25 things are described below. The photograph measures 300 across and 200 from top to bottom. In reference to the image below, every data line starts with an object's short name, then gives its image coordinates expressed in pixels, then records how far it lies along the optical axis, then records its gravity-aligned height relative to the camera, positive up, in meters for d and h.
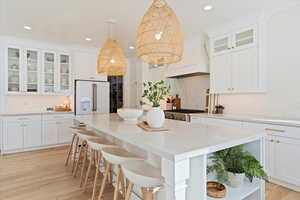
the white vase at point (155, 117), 1.72 -0.18
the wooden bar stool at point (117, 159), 1.47 -0.54
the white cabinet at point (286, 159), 2.20 -0.79
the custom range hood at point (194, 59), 3.71 +0.88
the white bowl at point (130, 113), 2.29 -0.19
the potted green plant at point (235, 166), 1.37 -0.56
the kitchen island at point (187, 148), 1.02 -0.32
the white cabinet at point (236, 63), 2.92 +0.66
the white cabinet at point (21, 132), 3.76 -0.76
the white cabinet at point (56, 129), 4.16 -0.75
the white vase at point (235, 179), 1.47 -0.68
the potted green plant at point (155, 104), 1.70 -0.05
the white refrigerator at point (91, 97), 4.52 +0.05
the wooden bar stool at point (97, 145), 1.85 -0.53
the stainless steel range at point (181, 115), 3.58 -0.34
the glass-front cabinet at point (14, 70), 4.00 +0.67
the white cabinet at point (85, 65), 4.67 +0.92
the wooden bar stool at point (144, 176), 1.20 -0.56
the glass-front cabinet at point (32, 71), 4.19 +0.68
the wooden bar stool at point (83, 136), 2.26 -0.52
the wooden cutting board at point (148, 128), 1.64 -0.29
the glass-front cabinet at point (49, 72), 4.40 +0.68
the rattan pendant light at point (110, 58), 2.79 +0.66
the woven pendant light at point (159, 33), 1.66 +0.64
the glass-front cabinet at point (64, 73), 4.58 +0.68
